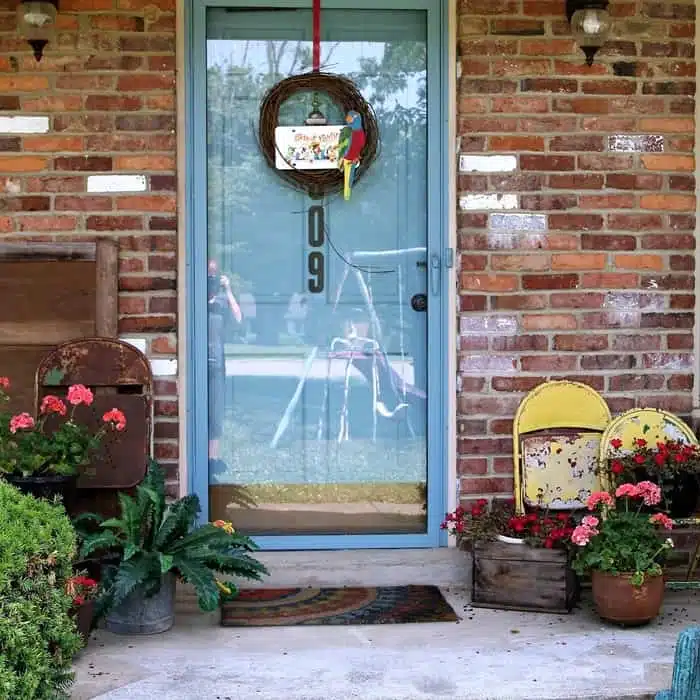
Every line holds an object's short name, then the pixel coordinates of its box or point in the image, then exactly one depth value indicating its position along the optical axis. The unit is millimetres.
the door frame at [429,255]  4621
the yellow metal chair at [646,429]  4516
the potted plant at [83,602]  3561
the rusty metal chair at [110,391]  4379
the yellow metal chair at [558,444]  4559
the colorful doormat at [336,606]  4117
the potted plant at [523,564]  4172
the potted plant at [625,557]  3945
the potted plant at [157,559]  3775
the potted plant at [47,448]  3928
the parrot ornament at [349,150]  4652
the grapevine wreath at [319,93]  4652
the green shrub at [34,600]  2893
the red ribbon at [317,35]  4637
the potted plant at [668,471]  4254
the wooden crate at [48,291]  4523
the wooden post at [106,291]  4504
